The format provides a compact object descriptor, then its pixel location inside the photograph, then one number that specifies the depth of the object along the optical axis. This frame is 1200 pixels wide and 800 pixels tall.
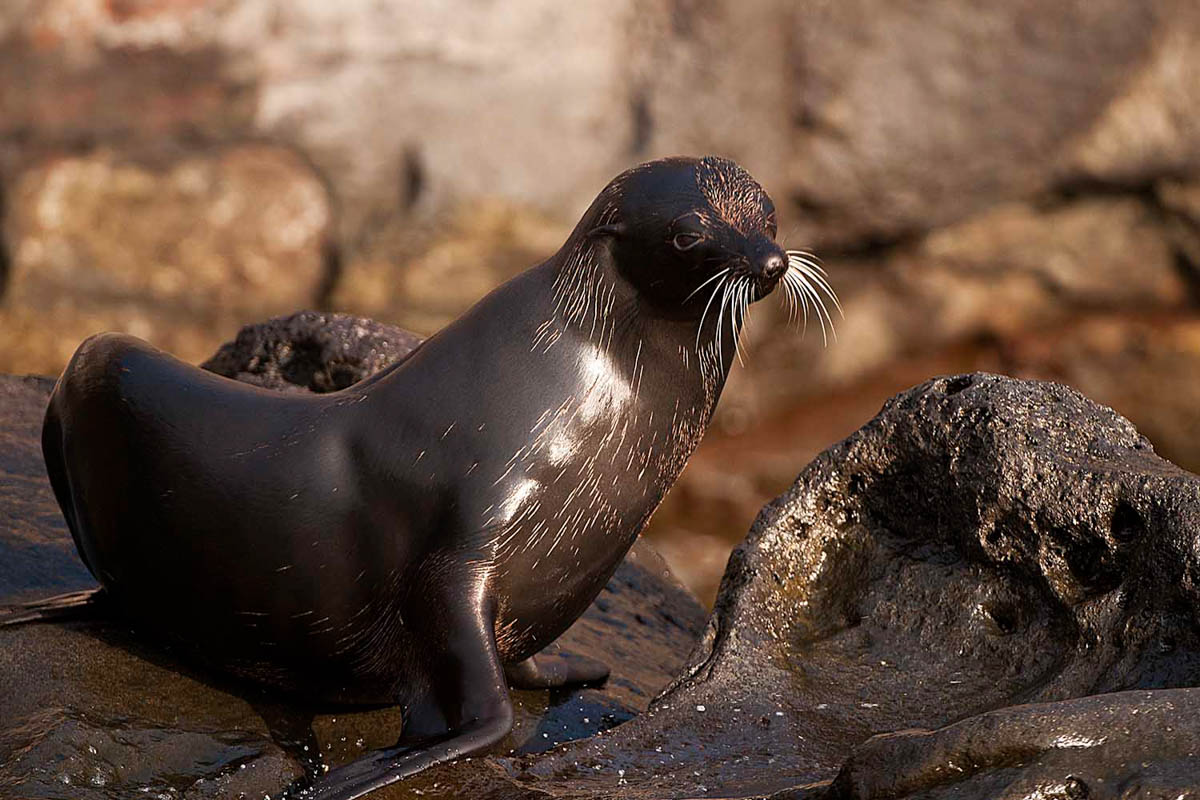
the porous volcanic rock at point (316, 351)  12.66
